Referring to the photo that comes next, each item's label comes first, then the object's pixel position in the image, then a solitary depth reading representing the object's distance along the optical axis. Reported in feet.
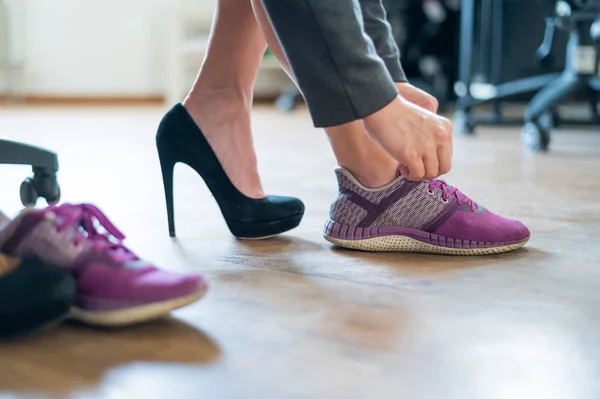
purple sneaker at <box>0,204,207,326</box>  4.63
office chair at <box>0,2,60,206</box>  6.06
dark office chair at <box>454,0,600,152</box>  10.01
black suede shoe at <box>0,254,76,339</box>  4.49
